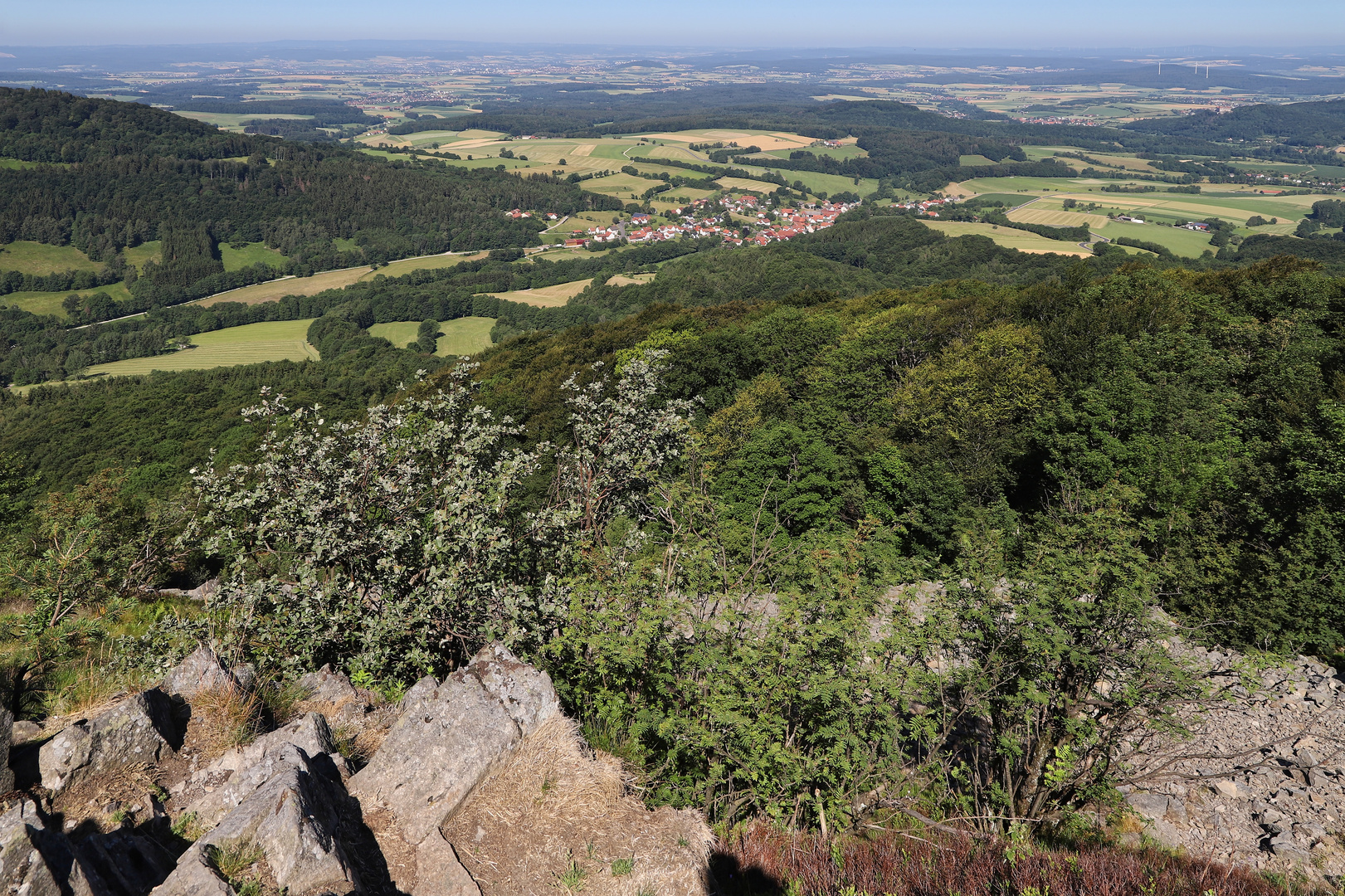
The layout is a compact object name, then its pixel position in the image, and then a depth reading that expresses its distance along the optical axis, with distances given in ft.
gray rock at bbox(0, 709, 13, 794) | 23.95
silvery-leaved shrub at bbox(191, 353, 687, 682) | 35.19
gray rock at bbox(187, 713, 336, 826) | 25.93
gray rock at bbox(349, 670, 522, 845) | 28.32
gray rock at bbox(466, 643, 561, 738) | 31.89
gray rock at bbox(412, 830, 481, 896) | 25.30
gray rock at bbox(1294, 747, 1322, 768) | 52.26
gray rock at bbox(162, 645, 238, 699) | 32.42
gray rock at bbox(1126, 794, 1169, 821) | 47.39
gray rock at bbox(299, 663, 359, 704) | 35.58
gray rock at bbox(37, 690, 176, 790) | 25.61
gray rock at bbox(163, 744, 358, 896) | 22.15
